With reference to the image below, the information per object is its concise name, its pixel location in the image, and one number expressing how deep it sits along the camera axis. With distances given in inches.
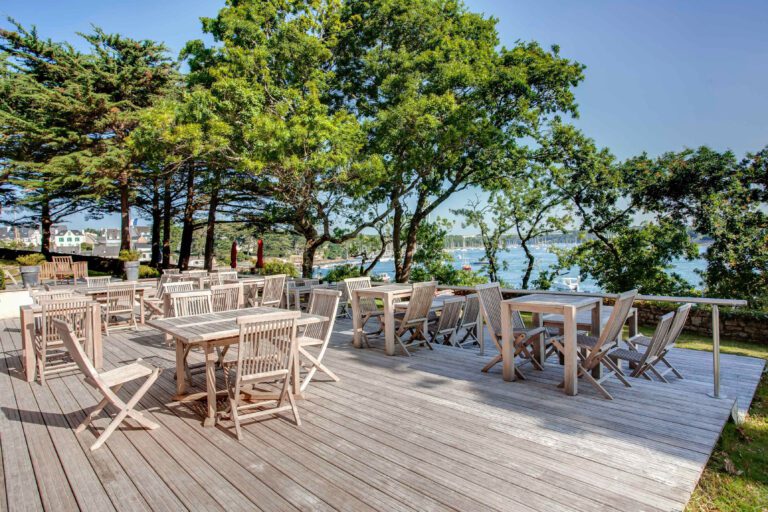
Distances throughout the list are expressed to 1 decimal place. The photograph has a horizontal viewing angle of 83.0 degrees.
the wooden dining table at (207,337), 143.3
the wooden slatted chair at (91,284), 332.0
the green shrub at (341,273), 588.0
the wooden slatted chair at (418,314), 239.6
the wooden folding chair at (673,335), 180.5
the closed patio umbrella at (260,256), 679.1
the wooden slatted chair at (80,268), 639.1
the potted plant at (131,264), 627.5
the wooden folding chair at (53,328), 194.9
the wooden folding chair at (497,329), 193.3
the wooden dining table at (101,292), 305.4
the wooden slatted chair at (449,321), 260.9
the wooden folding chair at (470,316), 267.7
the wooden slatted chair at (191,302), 224.1
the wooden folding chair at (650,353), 173.6
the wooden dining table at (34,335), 197.8
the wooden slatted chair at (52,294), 259.8
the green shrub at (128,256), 684.7
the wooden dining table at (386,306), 238.5
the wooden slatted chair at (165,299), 258.4
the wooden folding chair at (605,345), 164.7
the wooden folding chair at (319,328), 177.6
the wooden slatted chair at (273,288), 326.6
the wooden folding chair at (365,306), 261.9
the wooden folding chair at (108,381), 125.6
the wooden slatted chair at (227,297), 269.9
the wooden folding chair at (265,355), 133.3
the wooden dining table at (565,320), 167.6
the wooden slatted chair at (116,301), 303.4
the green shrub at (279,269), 581.6
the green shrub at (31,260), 615.8
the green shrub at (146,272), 720.3
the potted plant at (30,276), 521.7
